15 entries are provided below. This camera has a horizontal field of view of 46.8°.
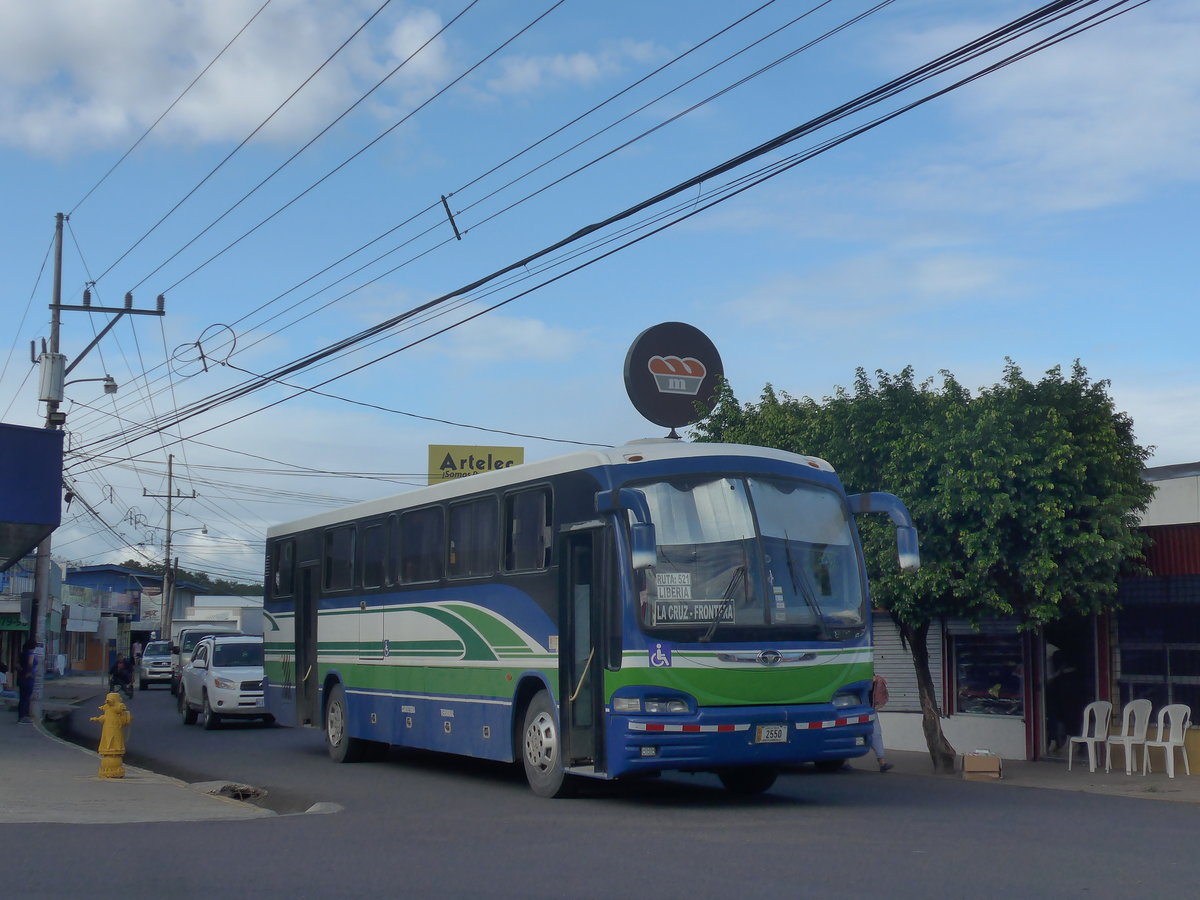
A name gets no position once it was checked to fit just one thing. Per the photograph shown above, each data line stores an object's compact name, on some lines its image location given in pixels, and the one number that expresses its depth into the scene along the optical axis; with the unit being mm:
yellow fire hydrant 15852
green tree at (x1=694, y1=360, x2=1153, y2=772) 17906
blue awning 19172
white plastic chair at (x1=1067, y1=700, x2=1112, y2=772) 19391
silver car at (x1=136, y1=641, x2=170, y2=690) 51906
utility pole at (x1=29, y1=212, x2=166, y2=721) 29484
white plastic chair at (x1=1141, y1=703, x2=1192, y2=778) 18570
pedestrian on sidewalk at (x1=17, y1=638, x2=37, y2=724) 28266
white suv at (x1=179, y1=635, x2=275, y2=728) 27328
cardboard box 18641
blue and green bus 12555
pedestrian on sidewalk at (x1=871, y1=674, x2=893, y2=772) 18422
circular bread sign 23375
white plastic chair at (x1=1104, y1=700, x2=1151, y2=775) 18858
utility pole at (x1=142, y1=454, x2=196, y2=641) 70288
